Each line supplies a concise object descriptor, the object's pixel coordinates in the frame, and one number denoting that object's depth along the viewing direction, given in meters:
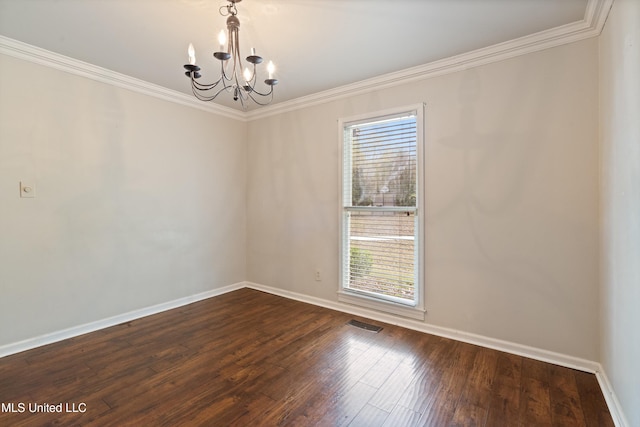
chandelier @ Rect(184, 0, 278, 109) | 1.69
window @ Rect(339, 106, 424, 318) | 2.97
